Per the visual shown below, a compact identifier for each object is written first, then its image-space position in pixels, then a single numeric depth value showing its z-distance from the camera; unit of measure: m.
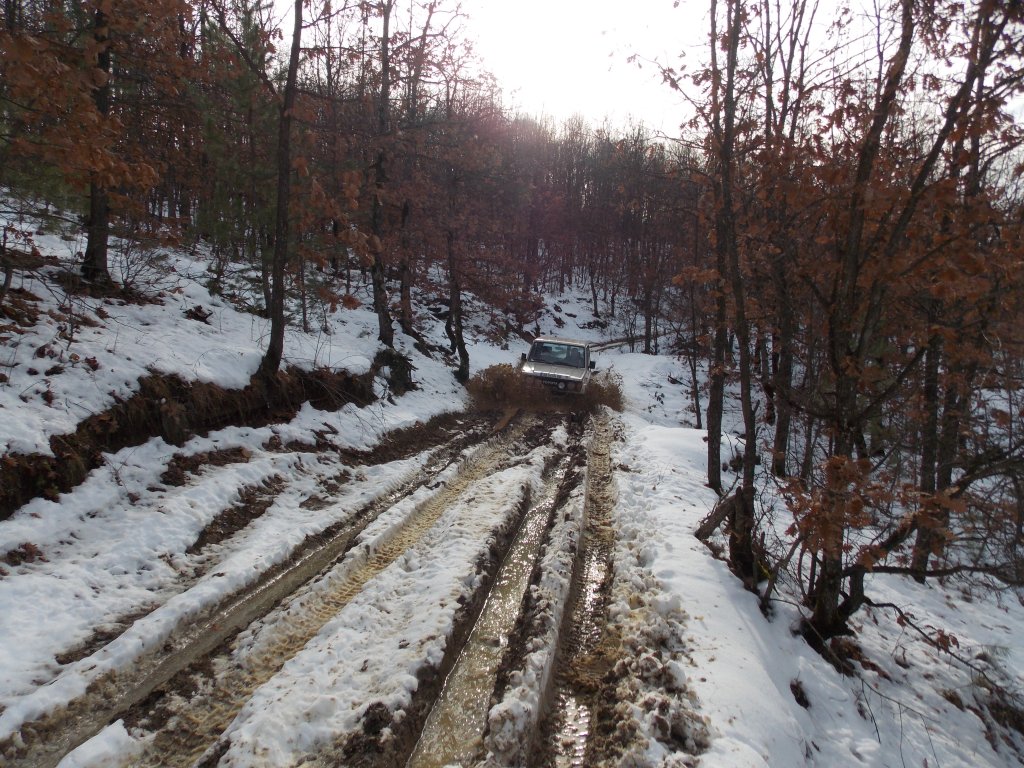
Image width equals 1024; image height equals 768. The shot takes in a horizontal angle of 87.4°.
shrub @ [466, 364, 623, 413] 14.49
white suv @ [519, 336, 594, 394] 14.45
